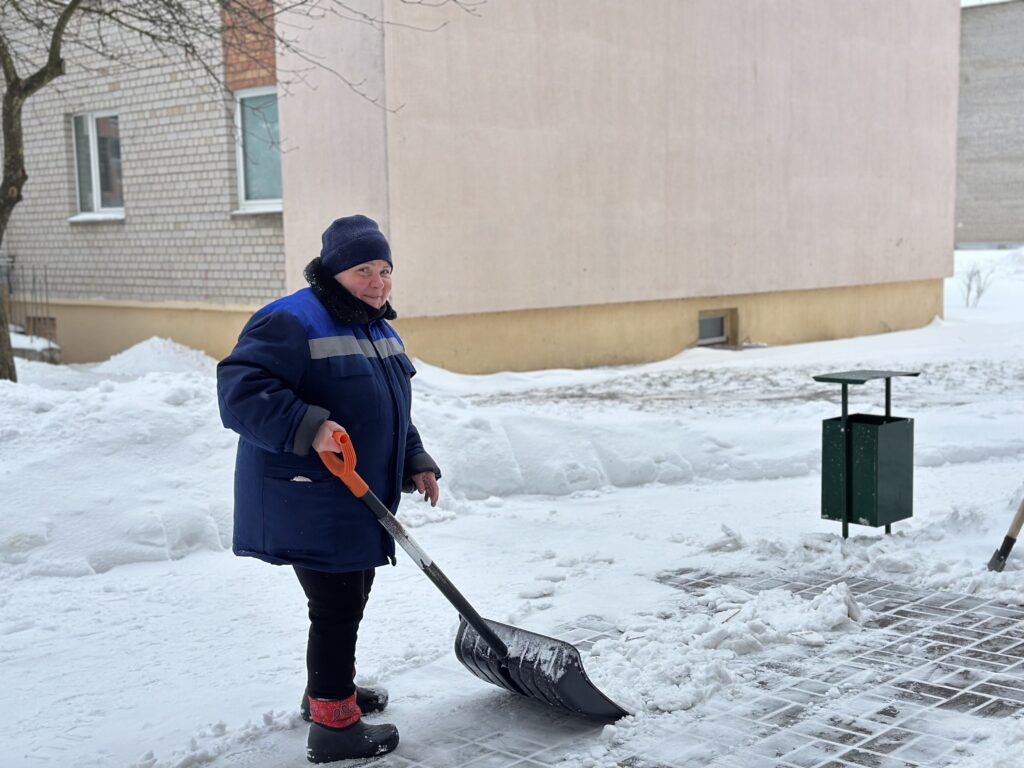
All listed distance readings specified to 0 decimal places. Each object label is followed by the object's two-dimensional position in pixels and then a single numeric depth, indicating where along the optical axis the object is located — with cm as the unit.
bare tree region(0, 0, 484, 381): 949
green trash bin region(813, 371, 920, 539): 625
